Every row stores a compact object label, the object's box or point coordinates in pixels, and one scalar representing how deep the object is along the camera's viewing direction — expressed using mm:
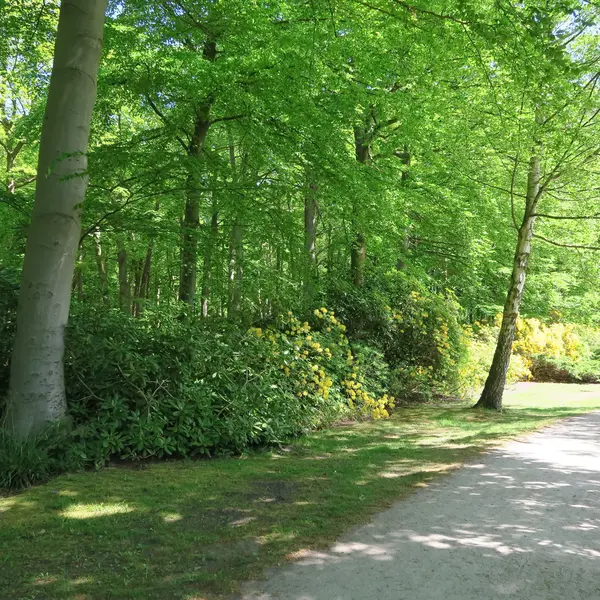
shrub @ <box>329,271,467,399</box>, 12387
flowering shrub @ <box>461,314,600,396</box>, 18875
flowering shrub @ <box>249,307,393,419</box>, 8984
